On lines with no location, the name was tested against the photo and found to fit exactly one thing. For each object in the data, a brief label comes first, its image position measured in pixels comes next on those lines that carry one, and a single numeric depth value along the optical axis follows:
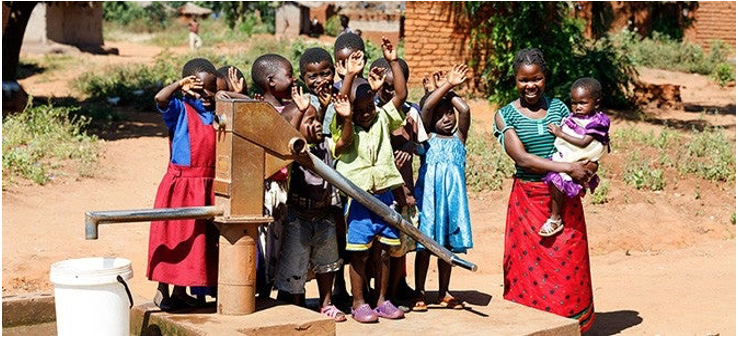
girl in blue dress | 4.71
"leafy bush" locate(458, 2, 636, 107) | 14.01
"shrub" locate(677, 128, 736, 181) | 9.80
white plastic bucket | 3.84
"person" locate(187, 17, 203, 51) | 25.36
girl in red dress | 4.27
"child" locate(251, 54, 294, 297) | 4.36
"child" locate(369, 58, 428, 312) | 4.57
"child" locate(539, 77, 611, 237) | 4.73
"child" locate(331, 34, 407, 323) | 4.32
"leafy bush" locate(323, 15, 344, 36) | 30.16
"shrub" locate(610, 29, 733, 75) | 21.30
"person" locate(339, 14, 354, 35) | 18.05
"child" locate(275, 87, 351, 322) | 4.38
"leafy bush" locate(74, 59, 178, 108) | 14.55
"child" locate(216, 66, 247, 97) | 4.66
